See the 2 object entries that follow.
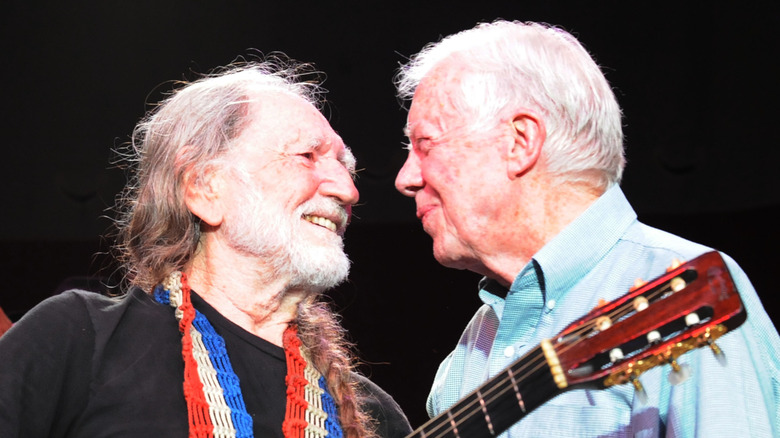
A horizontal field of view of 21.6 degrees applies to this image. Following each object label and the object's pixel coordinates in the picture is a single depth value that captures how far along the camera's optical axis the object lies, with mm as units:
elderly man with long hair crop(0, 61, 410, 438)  1900
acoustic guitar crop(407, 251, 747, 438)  1612
